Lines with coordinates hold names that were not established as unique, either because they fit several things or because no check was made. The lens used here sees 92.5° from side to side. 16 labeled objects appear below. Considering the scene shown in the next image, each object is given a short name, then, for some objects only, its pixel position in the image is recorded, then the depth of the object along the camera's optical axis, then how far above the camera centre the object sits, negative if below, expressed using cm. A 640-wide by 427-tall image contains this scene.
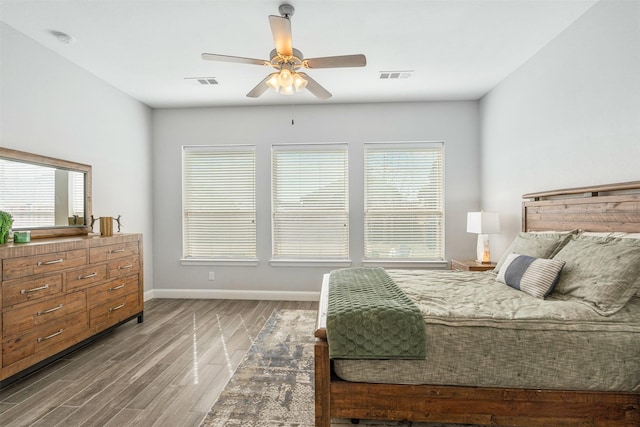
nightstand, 344 -58
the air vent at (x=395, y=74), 344 +161
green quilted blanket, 166 -64
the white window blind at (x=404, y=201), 438 +20
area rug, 186 -123
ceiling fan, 222 +115
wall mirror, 259 +22
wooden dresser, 216 -66
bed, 161 -88
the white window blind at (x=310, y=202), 445 +20
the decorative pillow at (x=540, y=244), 240 -24
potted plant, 236 -6
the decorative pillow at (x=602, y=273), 175 -36
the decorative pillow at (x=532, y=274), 207 -43
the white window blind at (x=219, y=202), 454 +21
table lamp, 352 -15
